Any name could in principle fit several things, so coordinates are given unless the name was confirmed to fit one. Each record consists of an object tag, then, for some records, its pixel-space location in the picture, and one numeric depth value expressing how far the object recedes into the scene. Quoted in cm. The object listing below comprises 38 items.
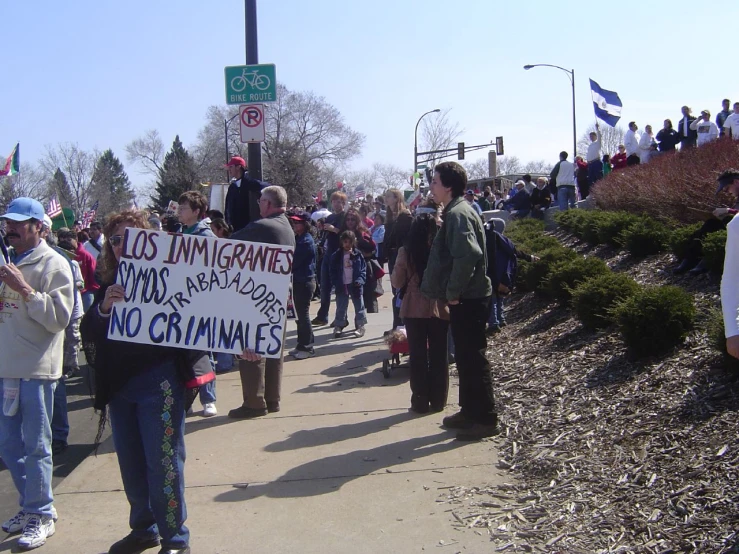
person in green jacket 558
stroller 782
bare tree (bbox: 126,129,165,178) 9684
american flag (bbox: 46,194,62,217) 2542
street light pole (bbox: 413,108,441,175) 5984
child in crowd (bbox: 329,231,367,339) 1095
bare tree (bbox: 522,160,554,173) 10922
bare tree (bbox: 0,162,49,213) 5838
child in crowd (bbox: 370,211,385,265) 1413
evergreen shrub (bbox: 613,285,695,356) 593
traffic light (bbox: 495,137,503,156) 5397
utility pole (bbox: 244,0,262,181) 982
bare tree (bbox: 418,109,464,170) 6368
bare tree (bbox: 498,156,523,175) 11750
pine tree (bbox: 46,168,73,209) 9175
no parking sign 987
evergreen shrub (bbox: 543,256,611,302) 836
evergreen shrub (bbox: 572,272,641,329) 712
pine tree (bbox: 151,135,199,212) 7794
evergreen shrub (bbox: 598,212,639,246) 1154
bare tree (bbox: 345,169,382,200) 9741
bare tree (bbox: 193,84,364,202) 6838
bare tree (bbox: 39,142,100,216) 9488
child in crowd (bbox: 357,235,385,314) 1120
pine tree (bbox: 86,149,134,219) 10225
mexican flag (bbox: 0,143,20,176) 3125
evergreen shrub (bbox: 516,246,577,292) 982
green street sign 988
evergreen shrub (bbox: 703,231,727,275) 730
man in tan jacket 446
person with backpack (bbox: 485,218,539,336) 654
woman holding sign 385
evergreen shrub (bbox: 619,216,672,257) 984
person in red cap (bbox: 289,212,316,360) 898
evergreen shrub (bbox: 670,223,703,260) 842
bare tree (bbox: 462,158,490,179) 11234
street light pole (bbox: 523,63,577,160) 4209
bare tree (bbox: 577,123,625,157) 8422
